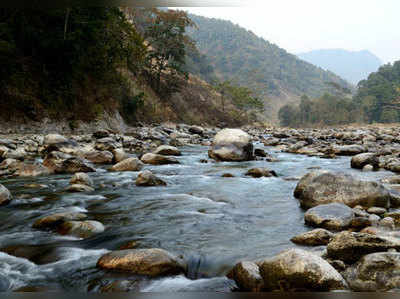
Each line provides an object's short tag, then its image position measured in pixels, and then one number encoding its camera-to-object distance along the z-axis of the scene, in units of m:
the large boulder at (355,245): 2.06
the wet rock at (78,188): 4.65
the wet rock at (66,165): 6.17
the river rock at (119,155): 7.76
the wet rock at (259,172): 6.21
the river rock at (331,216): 2.96
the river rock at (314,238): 2.58
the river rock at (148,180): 5.18
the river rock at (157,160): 7.93
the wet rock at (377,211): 3.38
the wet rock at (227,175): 6.21
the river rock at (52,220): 3.13
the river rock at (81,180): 4.99
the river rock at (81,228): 2.91
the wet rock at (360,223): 2.97
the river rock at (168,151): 9.30
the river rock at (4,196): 3.86
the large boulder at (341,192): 3.69
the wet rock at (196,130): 21.03
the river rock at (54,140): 8.86
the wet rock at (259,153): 9.73
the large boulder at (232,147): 8.53
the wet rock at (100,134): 13.58
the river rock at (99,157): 7.64
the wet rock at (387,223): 2.95
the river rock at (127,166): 6.59
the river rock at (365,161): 7.06
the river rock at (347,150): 9.92
